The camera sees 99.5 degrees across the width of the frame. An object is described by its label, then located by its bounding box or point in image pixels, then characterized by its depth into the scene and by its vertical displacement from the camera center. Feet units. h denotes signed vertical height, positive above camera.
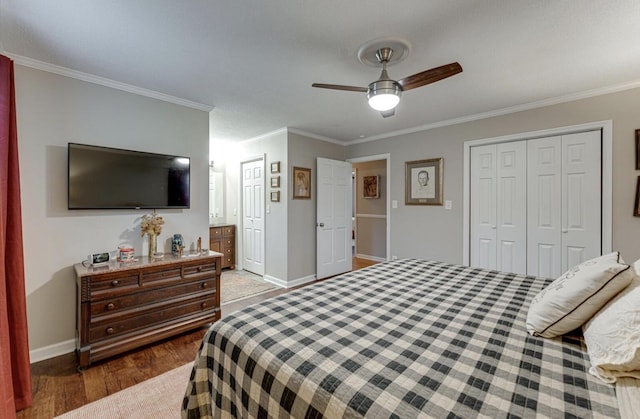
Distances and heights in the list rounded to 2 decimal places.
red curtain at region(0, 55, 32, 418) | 5.19 -0.92
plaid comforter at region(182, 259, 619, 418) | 2.50 -1.80
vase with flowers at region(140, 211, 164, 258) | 8.38 -0.70
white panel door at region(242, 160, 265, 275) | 14.76 -0.64
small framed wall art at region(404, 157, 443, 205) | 12.35 +1.07
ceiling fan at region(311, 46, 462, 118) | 5.78 +2.71
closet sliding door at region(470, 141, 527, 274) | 10.39 -0.11
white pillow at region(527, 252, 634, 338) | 3.55 -1.30
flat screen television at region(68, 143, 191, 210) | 7.47 +0.82
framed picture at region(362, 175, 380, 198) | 18.84 +1.28
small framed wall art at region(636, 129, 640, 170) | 8.14 +1.64
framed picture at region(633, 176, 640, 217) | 8.16 +0.00
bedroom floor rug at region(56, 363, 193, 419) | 5.34 -4.12
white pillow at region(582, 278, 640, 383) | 2.70 -1.47
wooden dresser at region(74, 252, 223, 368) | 6.72 -2.69
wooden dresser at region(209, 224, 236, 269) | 15.51 -2.14
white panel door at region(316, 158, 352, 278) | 14.26 -0.71
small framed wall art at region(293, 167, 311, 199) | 13.30 +1.11
